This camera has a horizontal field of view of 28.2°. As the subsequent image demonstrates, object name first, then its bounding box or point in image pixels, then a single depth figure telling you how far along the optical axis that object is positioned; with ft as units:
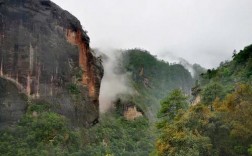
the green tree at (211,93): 161.17
